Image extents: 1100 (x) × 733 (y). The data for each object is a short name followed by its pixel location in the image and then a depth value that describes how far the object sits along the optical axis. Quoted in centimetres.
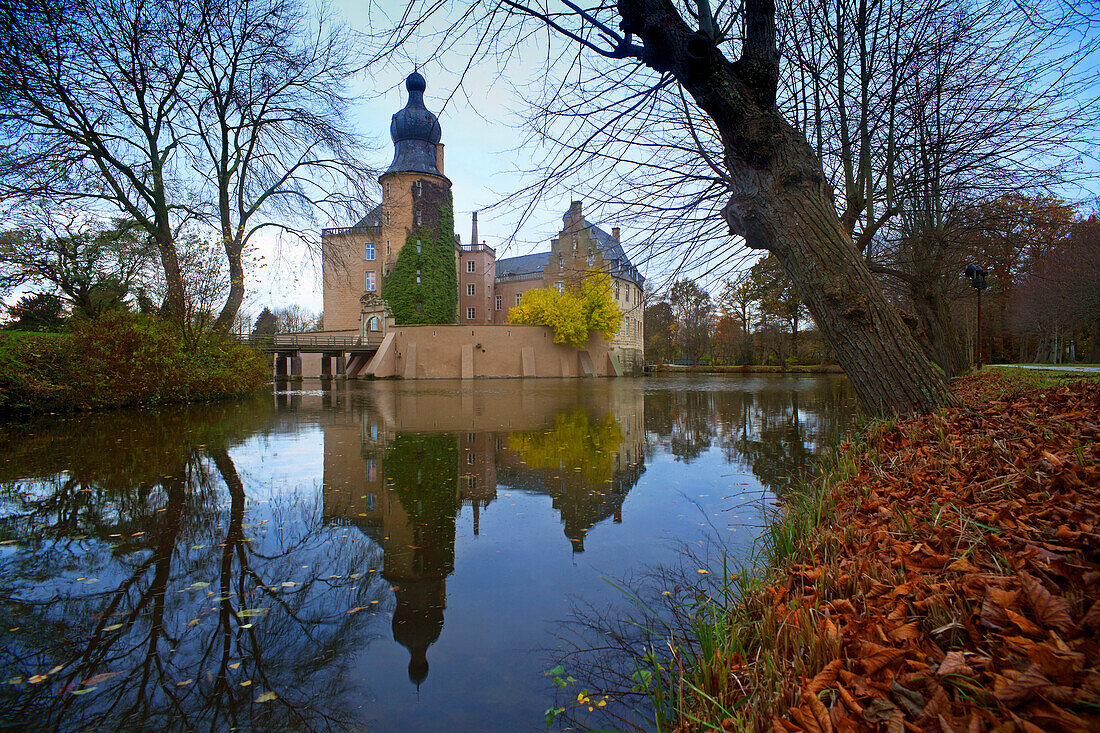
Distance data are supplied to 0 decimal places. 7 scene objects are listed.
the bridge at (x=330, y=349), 3550
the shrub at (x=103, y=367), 1005
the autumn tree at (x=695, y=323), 5394
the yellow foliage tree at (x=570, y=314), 3856
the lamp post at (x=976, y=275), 1484
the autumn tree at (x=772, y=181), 395
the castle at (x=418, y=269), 3891
